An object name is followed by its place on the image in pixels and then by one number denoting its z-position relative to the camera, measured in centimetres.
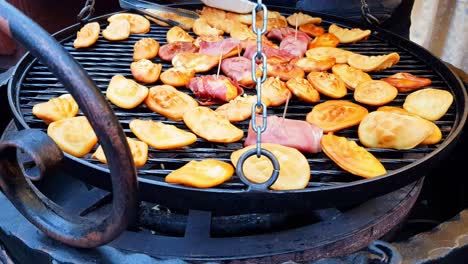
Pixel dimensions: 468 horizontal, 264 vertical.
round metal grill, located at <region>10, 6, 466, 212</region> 135
